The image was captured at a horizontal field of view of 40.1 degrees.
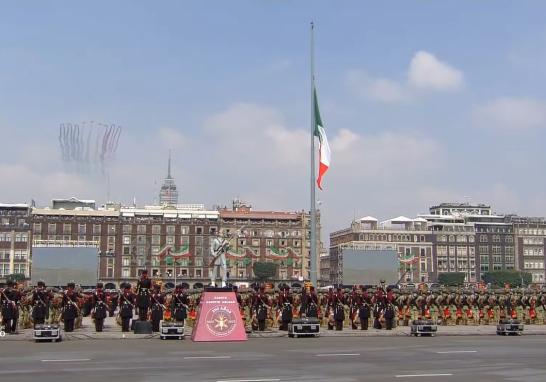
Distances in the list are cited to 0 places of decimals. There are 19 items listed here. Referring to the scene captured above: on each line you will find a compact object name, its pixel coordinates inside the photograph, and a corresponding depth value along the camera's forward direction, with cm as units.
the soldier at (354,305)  2711
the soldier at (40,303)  2395
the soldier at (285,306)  2580
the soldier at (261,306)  2562
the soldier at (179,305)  2467
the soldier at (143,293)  2473
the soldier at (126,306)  2505
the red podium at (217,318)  2131
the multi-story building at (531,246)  14750
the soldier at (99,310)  2523
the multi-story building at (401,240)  14200
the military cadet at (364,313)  2677
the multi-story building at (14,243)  12075
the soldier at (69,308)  2448
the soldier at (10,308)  2356
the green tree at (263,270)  12419
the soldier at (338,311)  2648
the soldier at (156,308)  2503
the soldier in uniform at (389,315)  2719
